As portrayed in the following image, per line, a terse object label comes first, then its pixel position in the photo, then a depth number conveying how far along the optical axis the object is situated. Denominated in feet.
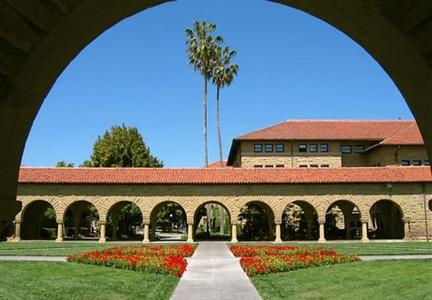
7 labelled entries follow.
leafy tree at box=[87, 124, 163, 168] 182.39
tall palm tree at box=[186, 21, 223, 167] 190.63
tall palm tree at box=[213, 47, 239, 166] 192.24
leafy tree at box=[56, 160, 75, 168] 225.48
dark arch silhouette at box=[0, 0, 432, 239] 9.96
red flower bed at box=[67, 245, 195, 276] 52.06
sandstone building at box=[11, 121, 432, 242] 123.34
